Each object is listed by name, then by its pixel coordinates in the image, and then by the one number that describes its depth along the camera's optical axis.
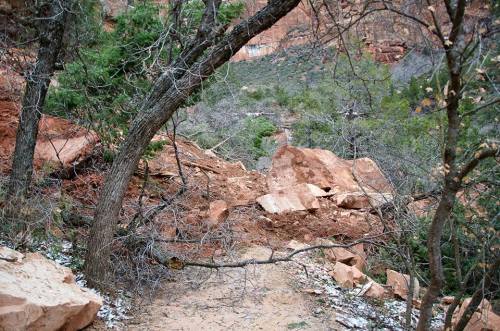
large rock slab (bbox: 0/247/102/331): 3.80
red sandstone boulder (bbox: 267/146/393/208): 9.25
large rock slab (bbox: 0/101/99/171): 7.44
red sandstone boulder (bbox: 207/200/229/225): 7.08
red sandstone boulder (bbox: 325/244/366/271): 7.08
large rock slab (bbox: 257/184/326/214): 8.21
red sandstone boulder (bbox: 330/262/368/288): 6.39
